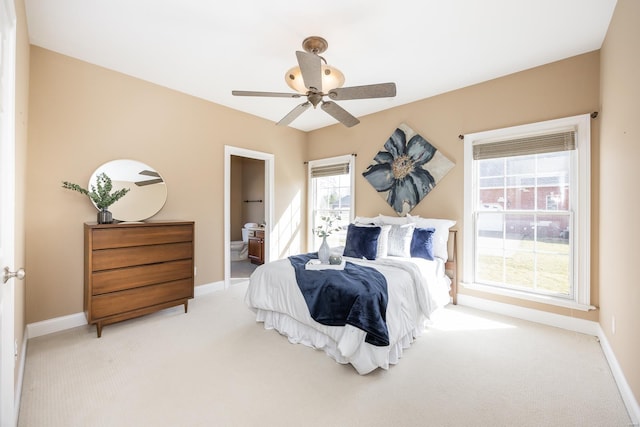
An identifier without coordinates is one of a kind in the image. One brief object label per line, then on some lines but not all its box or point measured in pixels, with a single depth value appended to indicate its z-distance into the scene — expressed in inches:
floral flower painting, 151.2
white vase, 115.8
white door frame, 167.2
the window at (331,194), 194.2
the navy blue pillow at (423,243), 130.9
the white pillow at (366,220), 160.3
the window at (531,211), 111.7
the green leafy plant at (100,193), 109.5
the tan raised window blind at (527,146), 114.3
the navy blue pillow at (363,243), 133.2
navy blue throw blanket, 81.4
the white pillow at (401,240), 133.1
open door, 44.3
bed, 83.4
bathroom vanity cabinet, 228.3
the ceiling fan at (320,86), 80.1
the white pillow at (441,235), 137.3
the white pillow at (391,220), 153.3
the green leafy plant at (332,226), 201.0
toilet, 249.9
